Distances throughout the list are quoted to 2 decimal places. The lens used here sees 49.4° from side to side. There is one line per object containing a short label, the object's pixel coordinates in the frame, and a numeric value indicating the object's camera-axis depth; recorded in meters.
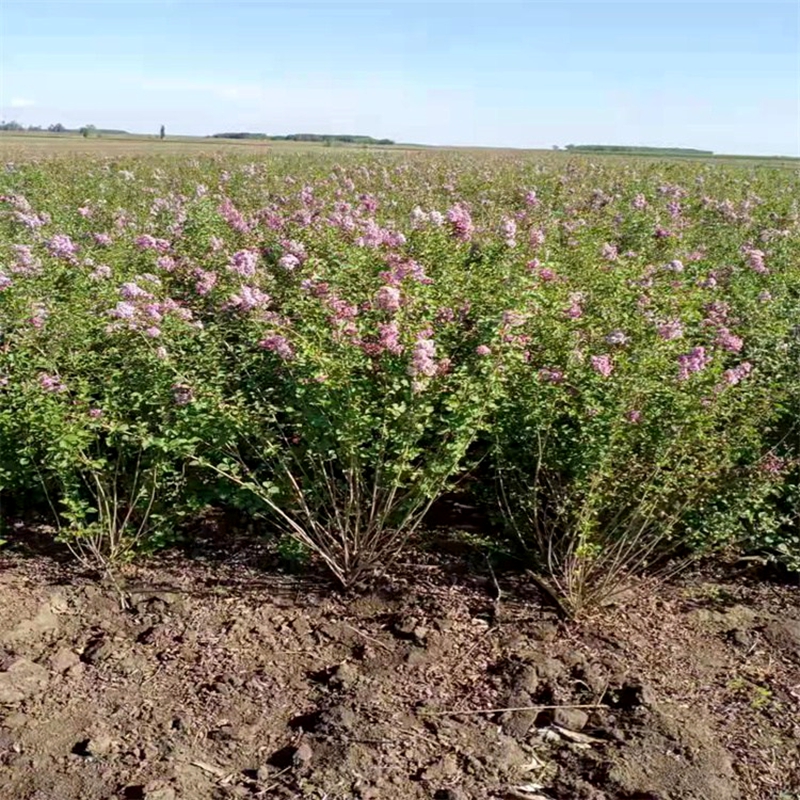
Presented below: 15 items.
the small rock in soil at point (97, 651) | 3.36
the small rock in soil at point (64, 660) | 3.31
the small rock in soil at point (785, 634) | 3.50
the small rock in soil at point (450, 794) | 2.70
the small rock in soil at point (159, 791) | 2.68
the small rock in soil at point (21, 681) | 3.12
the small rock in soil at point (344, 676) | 3.23
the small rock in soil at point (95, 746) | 2.86
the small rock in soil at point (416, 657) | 3.37
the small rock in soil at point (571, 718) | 3.06
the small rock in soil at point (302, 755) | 2.83
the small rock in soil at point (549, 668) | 3.30
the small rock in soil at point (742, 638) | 3.50
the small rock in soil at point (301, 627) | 3.55
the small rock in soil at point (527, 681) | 3.23
